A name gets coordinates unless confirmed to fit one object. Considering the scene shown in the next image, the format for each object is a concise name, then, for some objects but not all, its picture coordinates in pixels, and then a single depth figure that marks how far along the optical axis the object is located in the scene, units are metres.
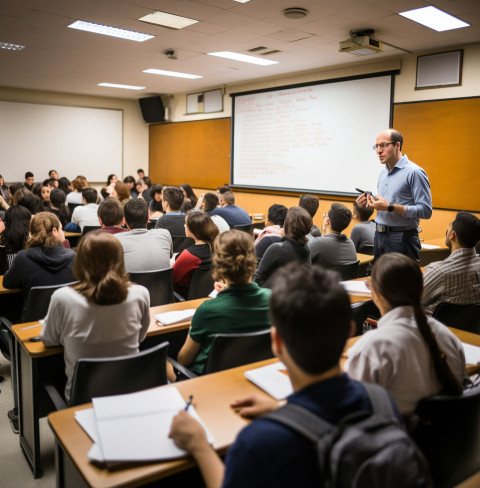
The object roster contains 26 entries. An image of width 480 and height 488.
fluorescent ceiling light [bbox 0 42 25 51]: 6.44
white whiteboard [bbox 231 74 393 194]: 6.98
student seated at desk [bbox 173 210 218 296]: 3.38
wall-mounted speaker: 11.20
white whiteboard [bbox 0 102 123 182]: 10.29
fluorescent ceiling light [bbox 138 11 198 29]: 5.10
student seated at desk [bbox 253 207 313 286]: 3.26
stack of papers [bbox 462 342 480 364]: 1.93
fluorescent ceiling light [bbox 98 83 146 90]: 9.55
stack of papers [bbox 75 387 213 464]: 1.20
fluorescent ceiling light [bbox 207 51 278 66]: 6.76
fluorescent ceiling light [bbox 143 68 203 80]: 8.09
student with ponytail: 1.39
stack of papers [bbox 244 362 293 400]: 1.60
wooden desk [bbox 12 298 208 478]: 2.14
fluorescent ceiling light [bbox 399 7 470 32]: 4.67
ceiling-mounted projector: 5.48
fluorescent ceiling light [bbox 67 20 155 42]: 5.47
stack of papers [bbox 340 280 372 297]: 2.97
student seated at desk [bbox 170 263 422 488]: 0.87
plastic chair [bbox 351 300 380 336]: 2.58
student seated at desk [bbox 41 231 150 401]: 1.90
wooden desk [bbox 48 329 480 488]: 1.16
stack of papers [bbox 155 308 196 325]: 2.39
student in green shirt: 2.01
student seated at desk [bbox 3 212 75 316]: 2.83
